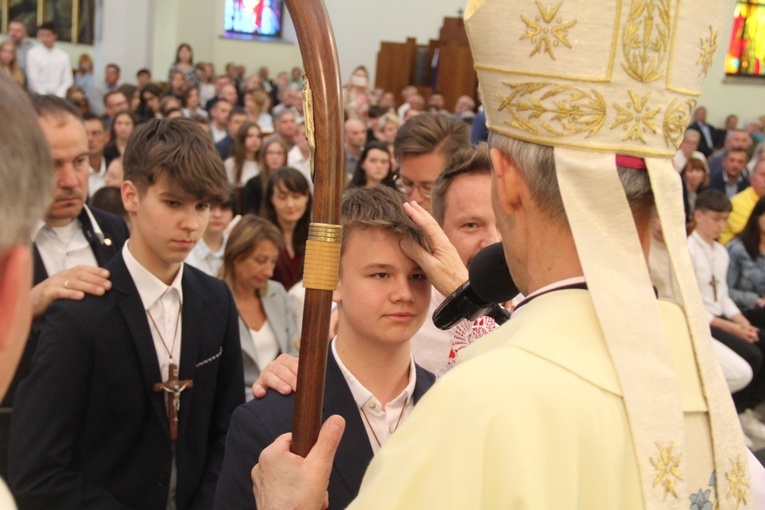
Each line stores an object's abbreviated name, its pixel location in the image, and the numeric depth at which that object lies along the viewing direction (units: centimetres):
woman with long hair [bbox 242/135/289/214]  673
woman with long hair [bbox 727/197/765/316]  739
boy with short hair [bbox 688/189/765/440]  678
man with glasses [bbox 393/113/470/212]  389
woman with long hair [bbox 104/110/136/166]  783
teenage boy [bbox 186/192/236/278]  486
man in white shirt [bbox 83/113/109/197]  676
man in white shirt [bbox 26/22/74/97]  1362
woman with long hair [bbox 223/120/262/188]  815
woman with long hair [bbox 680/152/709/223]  1091
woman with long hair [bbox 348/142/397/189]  647
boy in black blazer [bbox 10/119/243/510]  231
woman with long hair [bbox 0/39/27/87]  1172
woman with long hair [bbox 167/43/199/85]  1502
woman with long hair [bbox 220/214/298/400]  425
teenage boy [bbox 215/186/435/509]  203
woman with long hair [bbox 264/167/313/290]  575
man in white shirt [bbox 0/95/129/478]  292
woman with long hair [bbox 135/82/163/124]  1136
